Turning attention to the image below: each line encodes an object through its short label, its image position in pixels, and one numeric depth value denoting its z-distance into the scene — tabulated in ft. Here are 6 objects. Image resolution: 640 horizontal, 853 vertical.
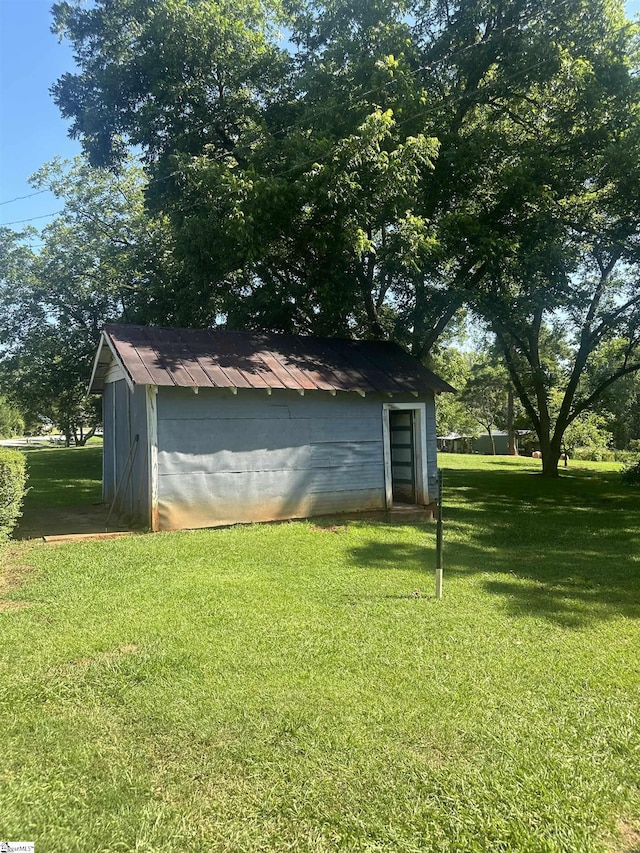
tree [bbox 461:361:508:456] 135.03
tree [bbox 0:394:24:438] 209.26
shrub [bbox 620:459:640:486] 65.15
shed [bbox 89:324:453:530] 31.81
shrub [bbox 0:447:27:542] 23.39
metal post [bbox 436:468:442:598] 18.78
